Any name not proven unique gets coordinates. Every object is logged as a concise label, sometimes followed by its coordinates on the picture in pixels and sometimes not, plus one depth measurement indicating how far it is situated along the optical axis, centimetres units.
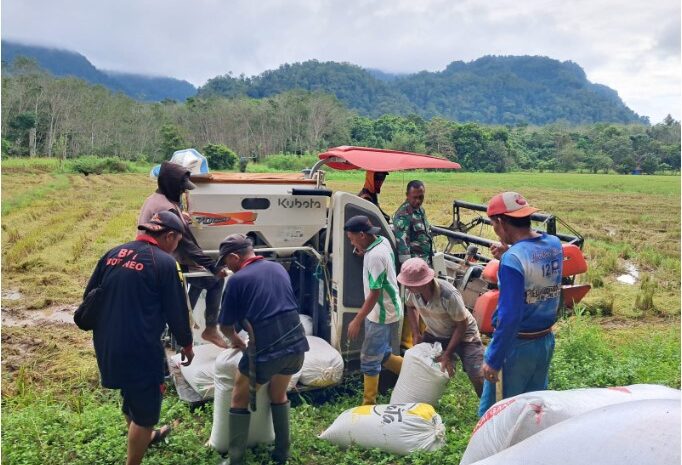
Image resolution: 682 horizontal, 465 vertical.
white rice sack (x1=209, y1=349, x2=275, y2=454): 383
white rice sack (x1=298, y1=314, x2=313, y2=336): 511
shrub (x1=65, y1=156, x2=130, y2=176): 3981
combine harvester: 473
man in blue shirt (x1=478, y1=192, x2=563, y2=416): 323
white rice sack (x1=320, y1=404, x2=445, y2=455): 382
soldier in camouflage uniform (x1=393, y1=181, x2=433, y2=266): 554
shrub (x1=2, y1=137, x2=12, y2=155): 4484
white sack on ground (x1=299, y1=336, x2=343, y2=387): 453
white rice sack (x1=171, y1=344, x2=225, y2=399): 446
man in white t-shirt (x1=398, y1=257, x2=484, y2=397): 413
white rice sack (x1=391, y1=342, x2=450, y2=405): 421
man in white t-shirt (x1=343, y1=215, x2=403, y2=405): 438
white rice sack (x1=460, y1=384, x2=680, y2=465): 265
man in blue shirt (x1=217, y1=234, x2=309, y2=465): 361
